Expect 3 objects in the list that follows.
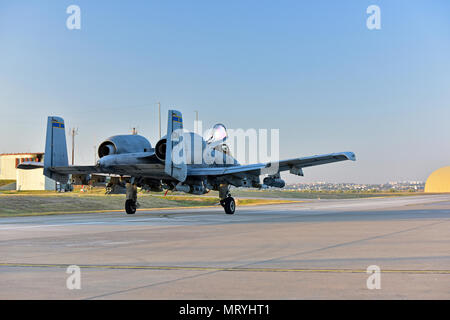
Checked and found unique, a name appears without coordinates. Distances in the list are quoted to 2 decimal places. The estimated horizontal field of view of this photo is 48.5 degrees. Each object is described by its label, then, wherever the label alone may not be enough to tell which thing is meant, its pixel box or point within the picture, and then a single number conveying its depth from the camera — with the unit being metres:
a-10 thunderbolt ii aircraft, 24.14
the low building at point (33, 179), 93.12
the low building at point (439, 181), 122.65
